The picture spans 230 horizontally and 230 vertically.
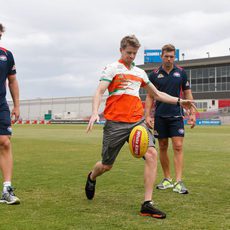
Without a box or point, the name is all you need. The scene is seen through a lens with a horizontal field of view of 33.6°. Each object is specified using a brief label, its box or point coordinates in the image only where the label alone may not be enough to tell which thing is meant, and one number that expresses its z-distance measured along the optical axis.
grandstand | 67.69
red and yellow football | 4.84
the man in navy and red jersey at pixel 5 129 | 5.29
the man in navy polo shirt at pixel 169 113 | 6.58
